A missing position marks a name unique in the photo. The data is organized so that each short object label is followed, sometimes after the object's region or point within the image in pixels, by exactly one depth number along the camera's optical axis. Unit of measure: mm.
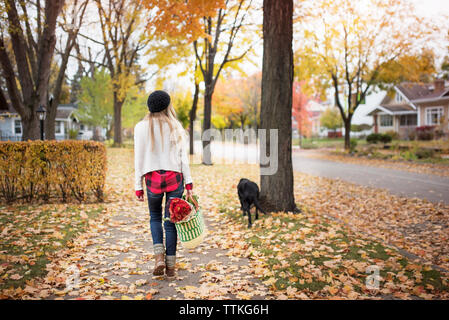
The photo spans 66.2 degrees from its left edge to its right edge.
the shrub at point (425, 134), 28005
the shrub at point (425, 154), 19375
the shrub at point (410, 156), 19450
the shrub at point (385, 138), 28609
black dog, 6695
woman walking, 3881
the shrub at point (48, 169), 7602
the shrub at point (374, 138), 29750
